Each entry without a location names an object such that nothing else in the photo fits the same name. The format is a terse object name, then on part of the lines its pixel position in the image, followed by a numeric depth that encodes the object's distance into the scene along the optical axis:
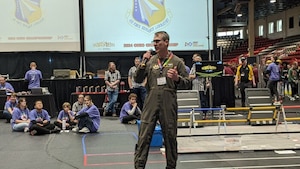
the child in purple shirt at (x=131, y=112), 10.77
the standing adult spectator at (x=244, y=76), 12.28
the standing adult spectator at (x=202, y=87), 10.63
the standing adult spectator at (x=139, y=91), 12.07
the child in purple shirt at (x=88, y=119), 9.32
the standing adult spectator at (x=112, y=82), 12.53
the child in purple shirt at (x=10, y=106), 11.54
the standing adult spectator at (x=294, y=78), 17.27
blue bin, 7.33
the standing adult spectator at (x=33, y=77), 12.93
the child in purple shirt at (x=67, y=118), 9.95
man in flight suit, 4.43
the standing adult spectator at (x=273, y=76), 13.86
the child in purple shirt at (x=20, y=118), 9.77
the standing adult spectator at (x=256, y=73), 16.07
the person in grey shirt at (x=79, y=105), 10.66
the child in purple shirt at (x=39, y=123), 9.19
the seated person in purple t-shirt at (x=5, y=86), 12.64
